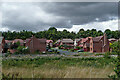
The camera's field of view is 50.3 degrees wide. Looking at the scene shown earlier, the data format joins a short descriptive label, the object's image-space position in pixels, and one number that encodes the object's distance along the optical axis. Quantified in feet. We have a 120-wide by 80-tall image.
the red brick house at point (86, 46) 185.82
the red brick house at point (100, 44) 164.14
